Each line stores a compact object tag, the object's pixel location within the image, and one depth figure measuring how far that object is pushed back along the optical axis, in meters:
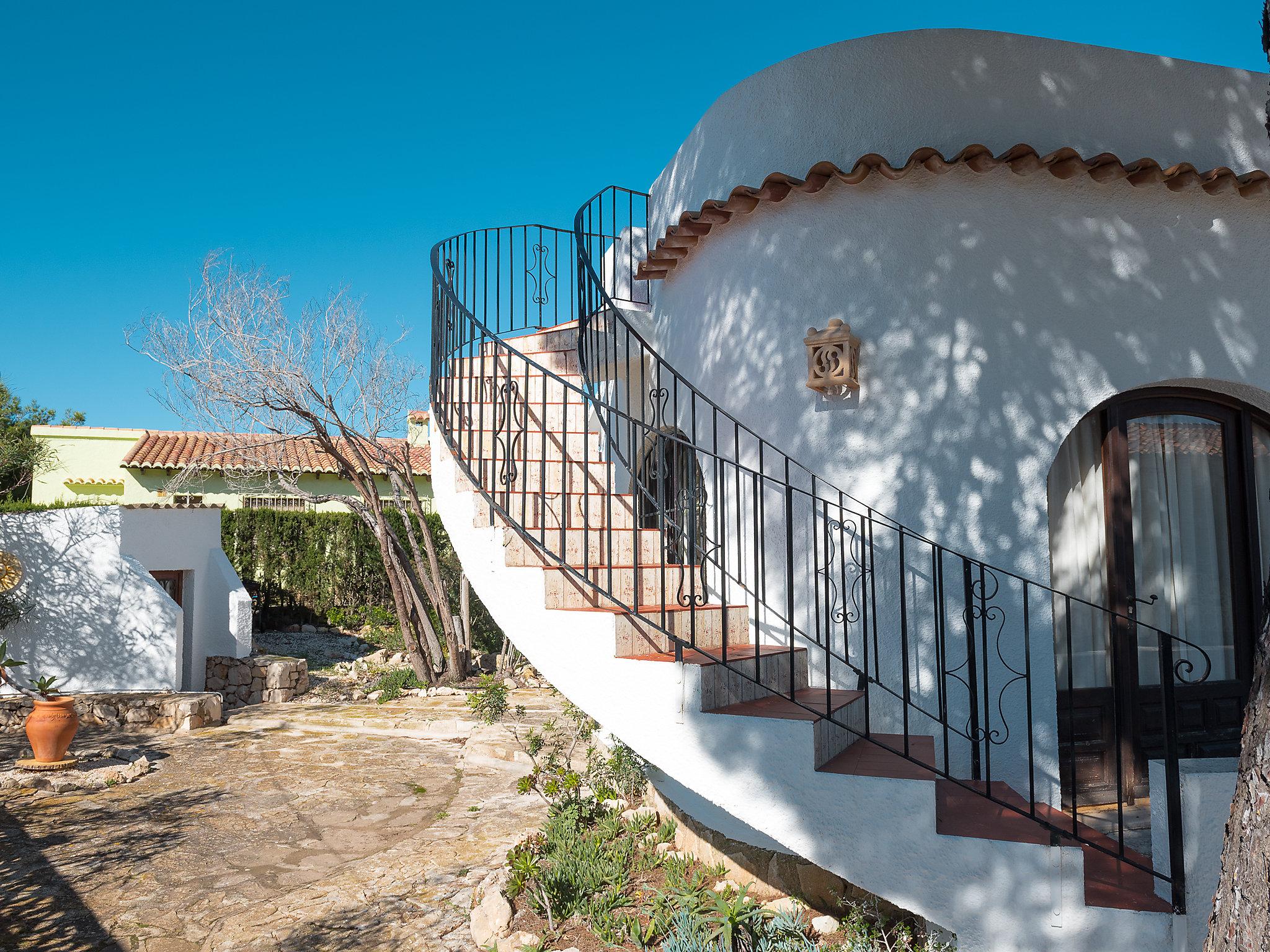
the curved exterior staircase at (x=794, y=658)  3.06
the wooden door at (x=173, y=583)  11.78
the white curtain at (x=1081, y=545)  4.65
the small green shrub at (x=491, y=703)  6.54
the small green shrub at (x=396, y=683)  11.59
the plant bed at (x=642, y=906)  3.85
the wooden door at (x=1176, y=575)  4.62
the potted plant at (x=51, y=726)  8.15
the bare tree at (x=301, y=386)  10.71
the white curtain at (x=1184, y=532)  4.80
